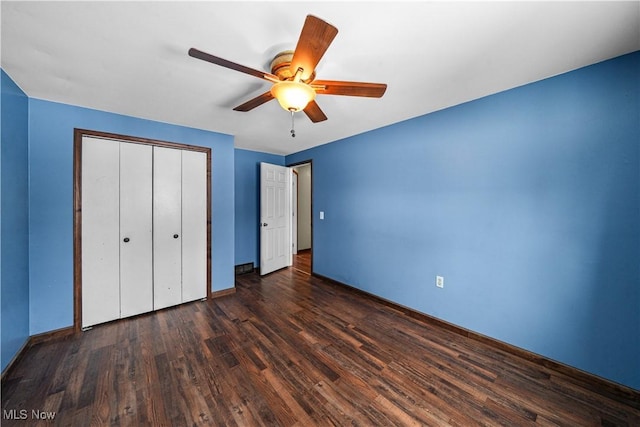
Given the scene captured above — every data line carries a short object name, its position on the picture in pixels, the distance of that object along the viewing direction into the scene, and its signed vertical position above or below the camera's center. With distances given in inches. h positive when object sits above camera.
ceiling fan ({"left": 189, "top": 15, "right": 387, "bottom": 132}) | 43.7 +32.8
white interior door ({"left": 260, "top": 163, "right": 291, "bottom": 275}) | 164.4 -3.2
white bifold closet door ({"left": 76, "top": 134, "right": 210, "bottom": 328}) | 95.7 -6.0
